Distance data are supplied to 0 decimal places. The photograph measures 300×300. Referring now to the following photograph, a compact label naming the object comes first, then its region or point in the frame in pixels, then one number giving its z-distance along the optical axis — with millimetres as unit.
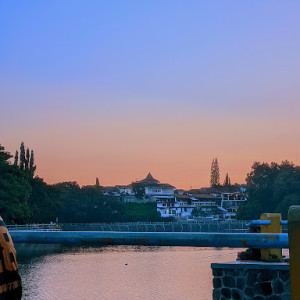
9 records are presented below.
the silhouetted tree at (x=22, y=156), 81675
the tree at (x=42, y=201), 76750
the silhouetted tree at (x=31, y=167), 82781
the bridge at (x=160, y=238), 2477
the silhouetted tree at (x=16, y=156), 83562
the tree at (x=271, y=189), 91312
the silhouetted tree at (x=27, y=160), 81625
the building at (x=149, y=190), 153500
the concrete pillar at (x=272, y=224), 7770
